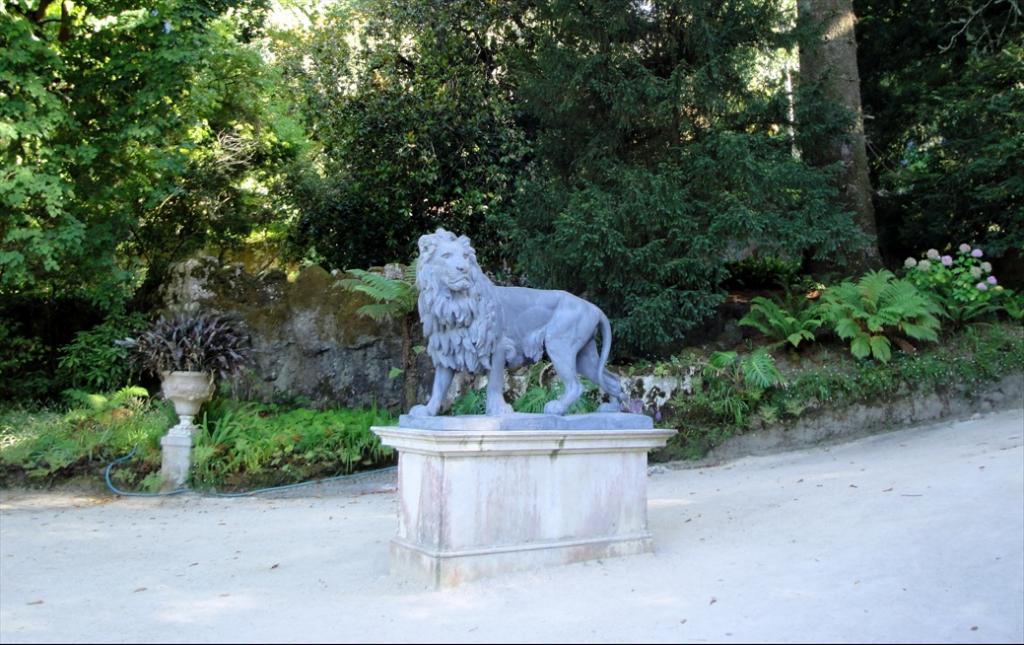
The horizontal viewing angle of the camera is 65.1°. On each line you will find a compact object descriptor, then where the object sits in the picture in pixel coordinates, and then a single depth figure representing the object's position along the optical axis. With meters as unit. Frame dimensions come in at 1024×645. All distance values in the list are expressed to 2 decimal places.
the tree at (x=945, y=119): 10.69
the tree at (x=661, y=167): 9.30
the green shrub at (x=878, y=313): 9.04
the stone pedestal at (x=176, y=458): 8.58
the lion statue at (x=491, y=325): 4.92
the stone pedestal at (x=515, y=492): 4.59
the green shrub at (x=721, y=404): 8.78
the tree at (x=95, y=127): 8.64
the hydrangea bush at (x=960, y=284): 9.89
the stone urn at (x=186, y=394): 8.81
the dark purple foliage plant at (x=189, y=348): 9.10
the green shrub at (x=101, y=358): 10.56
